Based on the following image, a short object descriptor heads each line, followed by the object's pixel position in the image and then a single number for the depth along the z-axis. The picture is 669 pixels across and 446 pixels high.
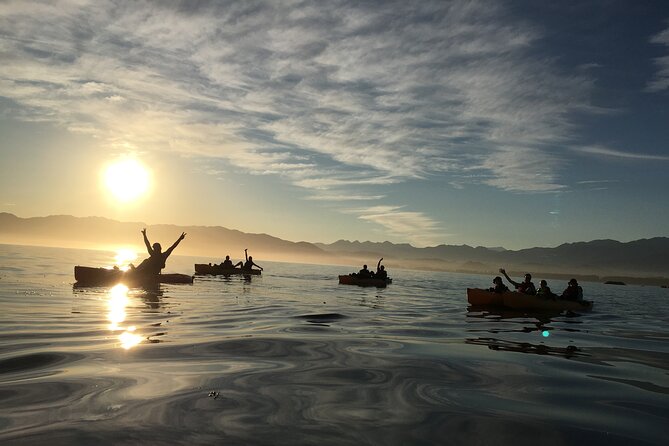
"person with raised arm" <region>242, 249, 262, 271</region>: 49.24
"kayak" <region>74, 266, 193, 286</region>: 24.22
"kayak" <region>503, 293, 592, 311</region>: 23.12
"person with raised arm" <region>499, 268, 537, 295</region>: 24.47
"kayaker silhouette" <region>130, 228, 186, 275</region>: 25.64
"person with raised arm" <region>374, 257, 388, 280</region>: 43.38
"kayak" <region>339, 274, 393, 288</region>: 41.91
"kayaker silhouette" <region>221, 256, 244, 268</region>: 46.81
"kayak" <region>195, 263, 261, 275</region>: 46.09
